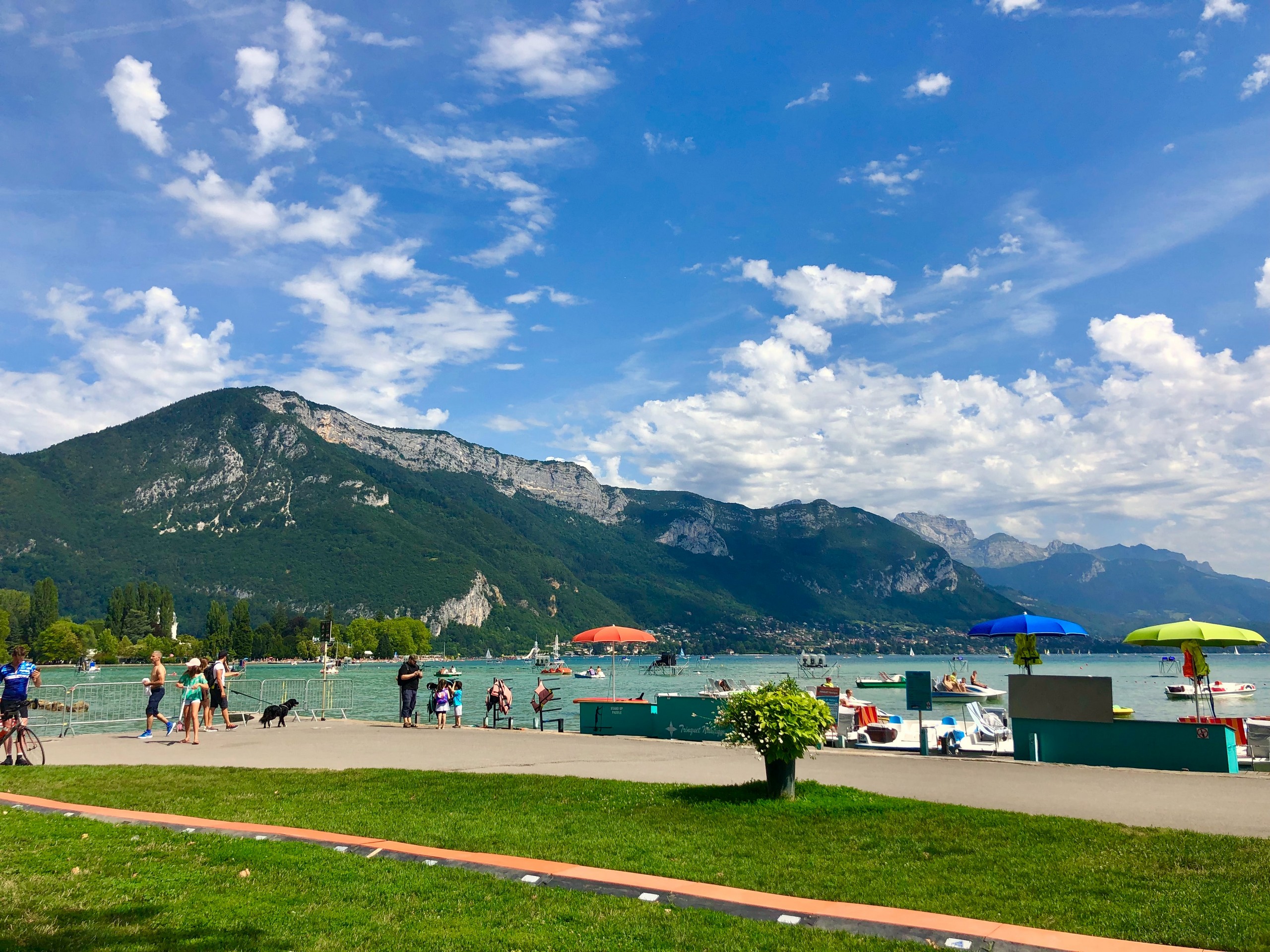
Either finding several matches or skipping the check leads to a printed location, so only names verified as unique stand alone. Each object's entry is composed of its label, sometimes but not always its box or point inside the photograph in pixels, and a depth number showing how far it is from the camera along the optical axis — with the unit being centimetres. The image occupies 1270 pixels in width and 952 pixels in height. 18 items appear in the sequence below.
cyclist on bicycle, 1513
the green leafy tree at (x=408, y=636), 17850
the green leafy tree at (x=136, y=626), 15275
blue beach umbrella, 1939
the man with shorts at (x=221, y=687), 2155
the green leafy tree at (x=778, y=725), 1000
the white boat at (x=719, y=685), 4206
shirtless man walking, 1927
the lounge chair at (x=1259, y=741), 1680
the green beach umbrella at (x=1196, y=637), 1747
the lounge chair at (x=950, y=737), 1720
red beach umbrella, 2369
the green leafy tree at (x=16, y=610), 14700
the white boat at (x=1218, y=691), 6944
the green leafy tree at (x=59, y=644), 13838
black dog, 2250
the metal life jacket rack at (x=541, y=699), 2279
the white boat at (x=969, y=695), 6875
